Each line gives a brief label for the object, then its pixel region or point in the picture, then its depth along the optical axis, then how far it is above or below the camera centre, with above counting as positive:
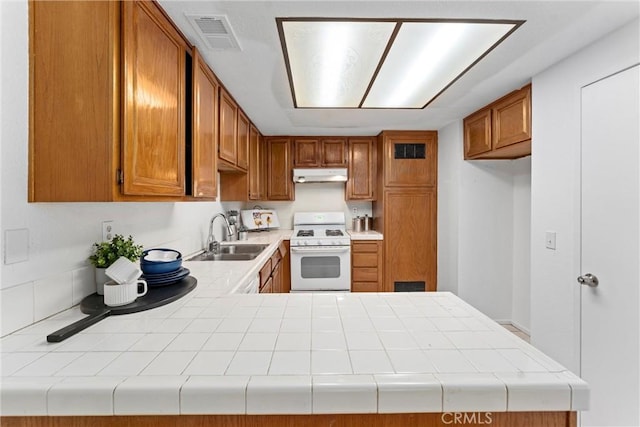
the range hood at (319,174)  3.65 +0.50
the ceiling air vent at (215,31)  1.30 +0.92
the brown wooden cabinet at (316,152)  3.70 +0.81
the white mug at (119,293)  1.06 -0.32
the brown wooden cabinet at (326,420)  0.68 -0.53
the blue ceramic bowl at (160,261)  1.33 -0.25
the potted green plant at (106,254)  1.16 -0.18
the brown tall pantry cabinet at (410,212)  3.48 -0.01
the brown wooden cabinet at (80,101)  0.91 +0.37
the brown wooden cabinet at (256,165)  3.08 +0.57
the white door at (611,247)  1.35 -0.19
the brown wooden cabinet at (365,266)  3.48 -0.69
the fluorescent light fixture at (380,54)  1.35 +0.92
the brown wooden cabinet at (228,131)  2.00 +0.63
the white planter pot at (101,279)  1.18 -0.29
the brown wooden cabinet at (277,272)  2.33 -0.62
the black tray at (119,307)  0.87 -0.37
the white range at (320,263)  3.38 -0.64
